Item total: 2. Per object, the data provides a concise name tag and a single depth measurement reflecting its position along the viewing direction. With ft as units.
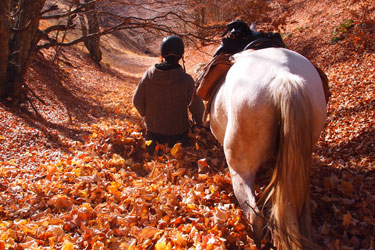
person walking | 11.85
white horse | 5.77
